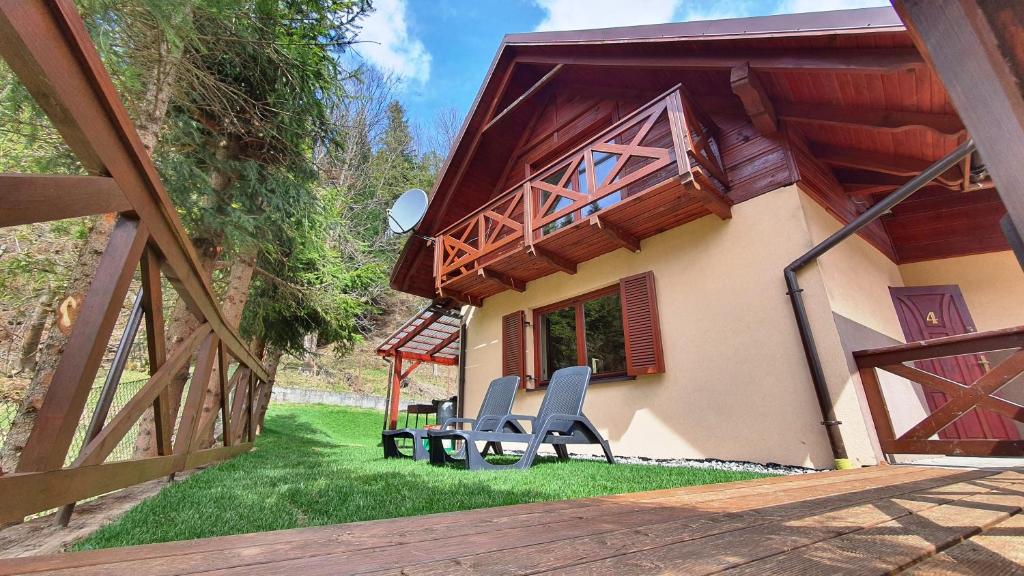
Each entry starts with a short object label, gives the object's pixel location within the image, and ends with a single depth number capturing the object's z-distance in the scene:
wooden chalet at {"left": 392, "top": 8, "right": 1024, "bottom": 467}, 4.10
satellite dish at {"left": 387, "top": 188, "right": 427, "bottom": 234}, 8.72
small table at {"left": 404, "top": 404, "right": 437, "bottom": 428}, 11.08
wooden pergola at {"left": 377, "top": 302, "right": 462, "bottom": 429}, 9.11
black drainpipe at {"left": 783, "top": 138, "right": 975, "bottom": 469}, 3.50
